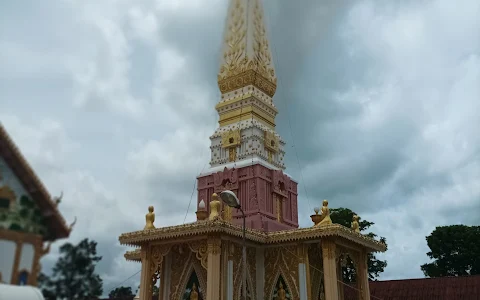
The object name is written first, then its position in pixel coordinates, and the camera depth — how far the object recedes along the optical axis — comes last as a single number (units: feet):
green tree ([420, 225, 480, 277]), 114.32
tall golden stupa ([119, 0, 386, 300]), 57.93
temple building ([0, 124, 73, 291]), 21.77
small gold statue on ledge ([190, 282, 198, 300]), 59.41
